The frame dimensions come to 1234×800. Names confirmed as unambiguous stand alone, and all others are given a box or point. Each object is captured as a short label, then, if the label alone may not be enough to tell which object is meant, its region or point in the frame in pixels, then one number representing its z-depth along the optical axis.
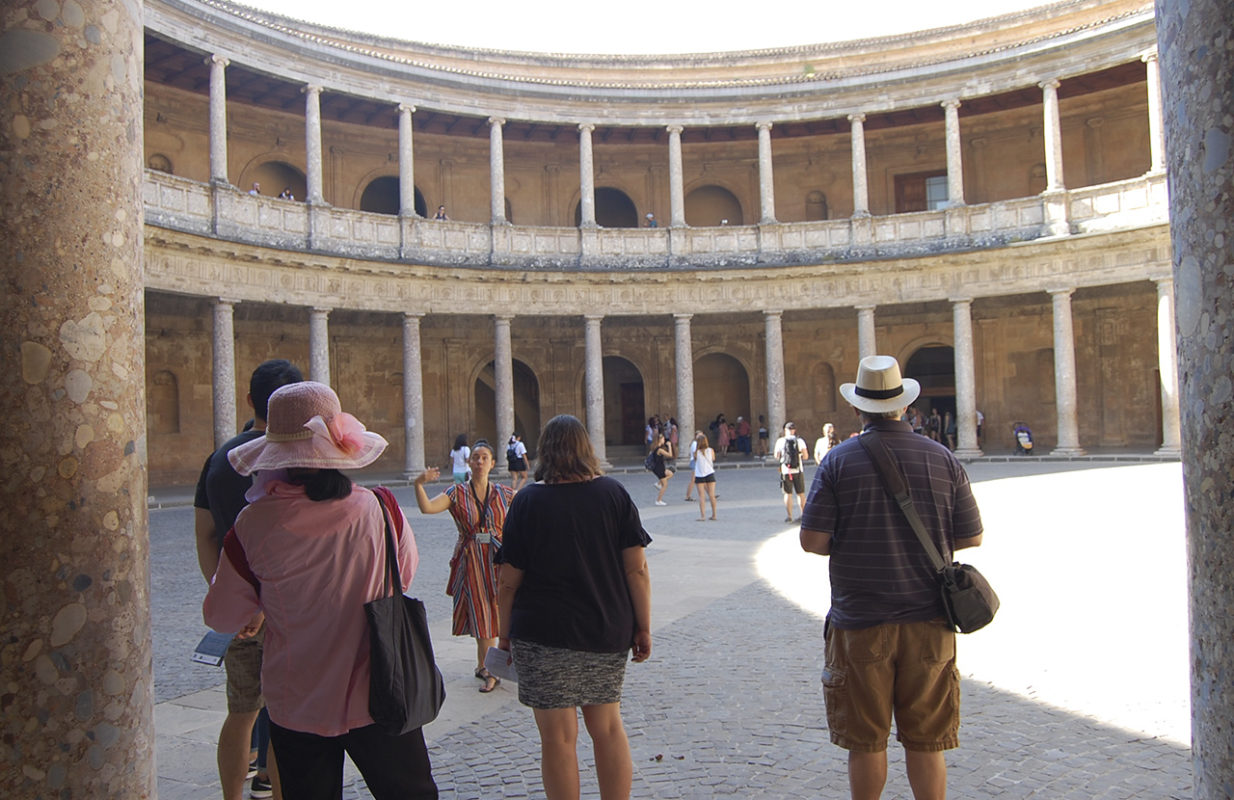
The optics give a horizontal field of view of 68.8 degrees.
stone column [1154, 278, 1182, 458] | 19.80
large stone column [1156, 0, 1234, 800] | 2.00
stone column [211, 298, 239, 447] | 18.22
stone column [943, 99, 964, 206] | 23.14
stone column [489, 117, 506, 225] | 22.92
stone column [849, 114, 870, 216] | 23.94
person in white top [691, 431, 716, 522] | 13.93
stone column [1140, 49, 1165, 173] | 20.30
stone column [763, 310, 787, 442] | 23.95
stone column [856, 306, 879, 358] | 23.62
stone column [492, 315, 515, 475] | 22.36
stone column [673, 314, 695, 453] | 23.70
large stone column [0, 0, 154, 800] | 2.17
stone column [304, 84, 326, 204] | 20.48
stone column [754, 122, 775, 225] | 24.20
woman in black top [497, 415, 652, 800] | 3.41
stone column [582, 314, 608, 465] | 23.08
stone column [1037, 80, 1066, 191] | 22.09
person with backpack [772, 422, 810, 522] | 13.12
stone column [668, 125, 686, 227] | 24.19
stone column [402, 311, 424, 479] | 21.48
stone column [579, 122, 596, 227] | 23.73
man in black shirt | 3.65
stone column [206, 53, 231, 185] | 18.66
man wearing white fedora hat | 3.25
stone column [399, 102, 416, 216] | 21.84
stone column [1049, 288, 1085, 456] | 21.89
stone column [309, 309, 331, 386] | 20.22
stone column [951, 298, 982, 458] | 22.88
